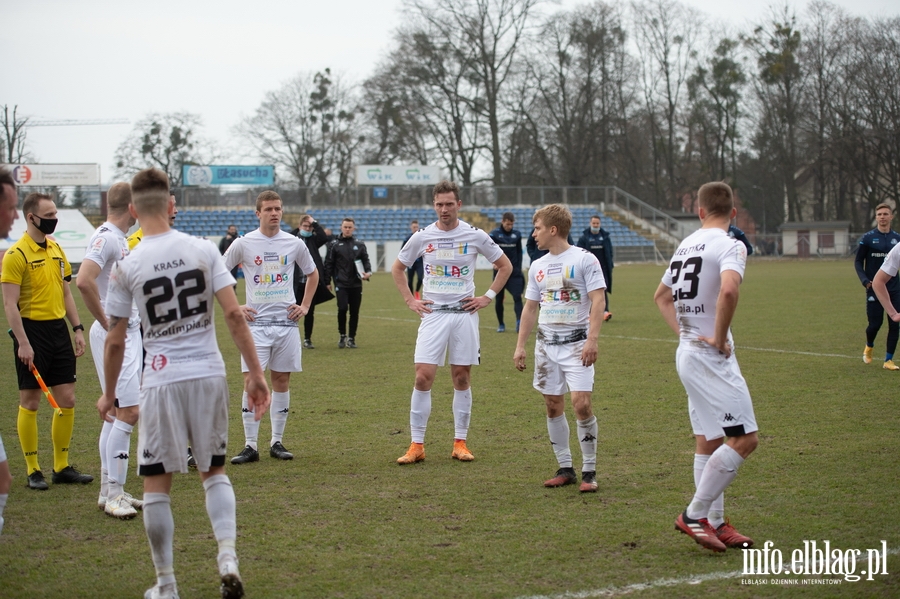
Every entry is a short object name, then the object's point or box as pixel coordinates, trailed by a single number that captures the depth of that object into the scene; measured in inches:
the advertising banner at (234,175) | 2112.5
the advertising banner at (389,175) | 2162.9
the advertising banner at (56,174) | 2018.9
